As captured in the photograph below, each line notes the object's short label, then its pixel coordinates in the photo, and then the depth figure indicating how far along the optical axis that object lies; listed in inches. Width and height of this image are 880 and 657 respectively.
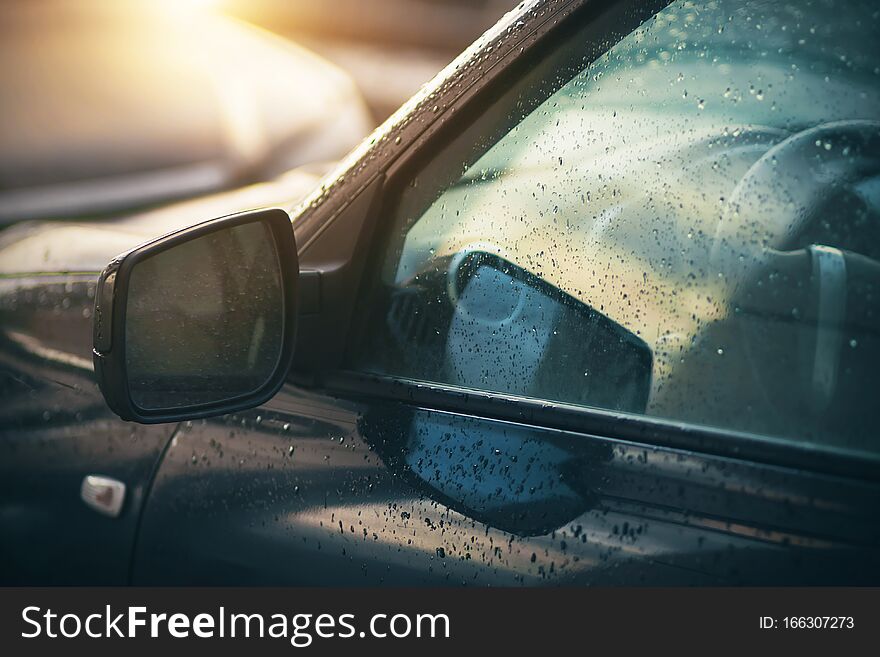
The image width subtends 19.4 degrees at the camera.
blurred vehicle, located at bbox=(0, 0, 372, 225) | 242.7
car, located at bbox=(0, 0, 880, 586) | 73.9
